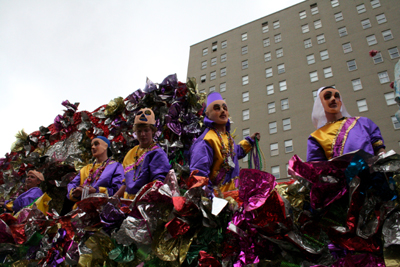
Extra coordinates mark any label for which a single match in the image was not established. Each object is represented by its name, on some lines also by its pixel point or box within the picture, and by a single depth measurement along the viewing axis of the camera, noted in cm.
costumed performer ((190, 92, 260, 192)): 249
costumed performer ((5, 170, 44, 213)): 374
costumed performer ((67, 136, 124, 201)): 299
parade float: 135
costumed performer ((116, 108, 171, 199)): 264
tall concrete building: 1780
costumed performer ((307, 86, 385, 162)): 203
